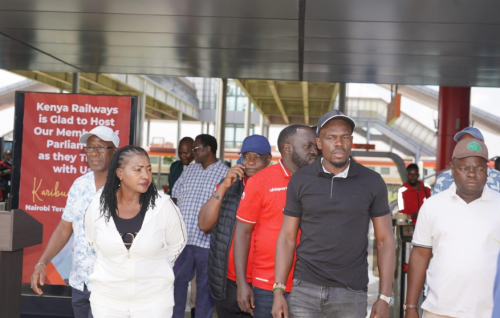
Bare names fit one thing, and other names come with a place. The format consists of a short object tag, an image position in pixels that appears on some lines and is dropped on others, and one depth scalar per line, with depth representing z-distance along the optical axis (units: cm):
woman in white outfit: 333
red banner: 662
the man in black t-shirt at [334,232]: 335
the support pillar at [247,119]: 3500
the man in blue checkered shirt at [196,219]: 606
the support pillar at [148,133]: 5662
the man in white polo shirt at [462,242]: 345
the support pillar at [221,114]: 2284
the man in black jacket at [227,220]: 420
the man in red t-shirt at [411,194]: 1067
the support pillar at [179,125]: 4397
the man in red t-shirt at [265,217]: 385
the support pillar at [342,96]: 1512
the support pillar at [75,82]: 1666
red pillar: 1727
